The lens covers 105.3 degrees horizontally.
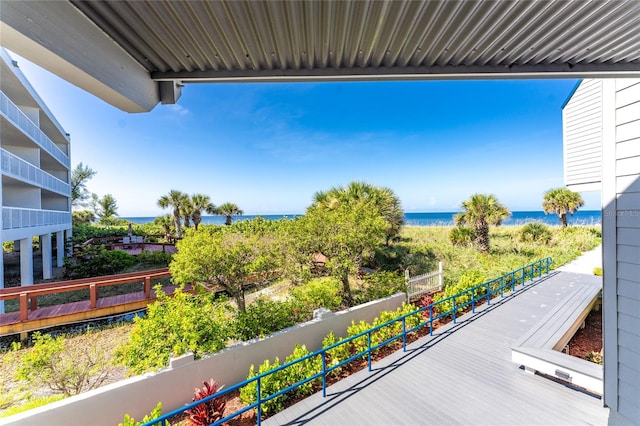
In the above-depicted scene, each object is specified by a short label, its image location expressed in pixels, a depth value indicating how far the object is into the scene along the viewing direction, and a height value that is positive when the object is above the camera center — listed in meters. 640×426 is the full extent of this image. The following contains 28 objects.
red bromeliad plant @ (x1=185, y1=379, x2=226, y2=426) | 3.09 -2.59
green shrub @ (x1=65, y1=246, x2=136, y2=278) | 10.64 -2.31
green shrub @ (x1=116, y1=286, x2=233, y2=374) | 3.93 -2.10
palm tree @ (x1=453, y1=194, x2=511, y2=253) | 12.85 -0.24
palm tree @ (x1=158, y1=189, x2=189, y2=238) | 20.64 +0.88
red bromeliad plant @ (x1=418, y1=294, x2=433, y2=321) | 6.19 -2.67
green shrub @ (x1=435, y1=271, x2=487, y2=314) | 6.36 -2.37
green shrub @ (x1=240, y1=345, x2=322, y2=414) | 3.52 -2.62
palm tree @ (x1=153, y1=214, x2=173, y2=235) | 22.83 -0.96
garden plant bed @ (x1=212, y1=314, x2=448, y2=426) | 3.51 -2.86
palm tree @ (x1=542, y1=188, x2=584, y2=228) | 18.30 +0.53
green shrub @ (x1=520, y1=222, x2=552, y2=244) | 15.37 -1.60
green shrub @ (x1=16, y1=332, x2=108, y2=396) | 3.45 -2.35
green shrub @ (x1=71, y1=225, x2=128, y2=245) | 15.48 -1.68
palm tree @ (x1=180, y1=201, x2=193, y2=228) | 20.75 +0.23
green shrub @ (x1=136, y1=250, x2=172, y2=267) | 12.65 -2.46
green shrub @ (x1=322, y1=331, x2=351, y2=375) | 4.57 -2.70
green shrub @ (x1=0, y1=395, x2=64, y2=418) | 3.06 -2.53
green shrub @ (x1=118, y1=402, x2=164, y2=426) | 2.74 -2.39
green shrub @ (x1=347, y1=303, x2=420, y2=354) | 4.98 -2.59
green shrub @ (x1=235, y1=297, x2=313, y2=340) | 4.99 -2.32
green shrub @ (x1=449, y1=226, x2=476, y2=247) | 14.36 -1.61
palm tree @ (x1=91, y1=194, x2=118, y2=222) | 34.34 +0.90
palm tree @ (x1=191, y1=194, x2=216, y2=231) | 20.94 +0.57
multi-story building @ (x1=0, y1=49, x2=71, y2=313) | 8.35 +1.54
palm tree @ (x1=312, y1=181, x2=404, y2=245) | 11.57 +0.57
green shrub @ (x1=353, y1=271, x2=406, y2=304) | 7.18 -2.31
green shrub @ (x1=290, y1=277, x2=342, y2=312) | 6.23 -2.21
